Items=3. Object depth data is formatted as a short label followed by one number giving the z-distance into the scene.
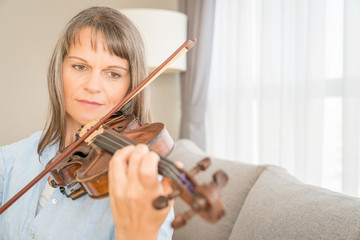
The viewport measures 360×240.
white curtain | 1.56
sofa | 0.91
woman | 0.97
